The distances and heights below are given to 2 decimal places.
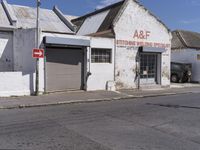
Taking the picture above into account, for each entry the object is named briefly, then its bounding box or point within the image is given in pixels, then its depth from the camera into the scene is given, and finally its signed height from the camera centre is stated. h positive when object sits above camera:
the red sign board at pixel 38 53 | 13.70 +1.13
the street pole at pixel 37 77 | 14.30 -0.11
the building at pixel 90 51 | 15.01 +1.57
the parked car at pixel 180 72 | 25.33 +0.41
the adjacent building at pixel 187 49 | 26.72 +2.82
